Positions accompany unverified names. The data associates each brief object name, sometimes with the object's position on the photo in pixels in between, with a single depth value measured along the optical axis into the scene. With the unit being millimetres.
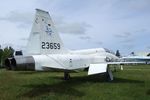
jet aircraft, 6876
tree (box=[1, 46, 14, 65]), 30360
